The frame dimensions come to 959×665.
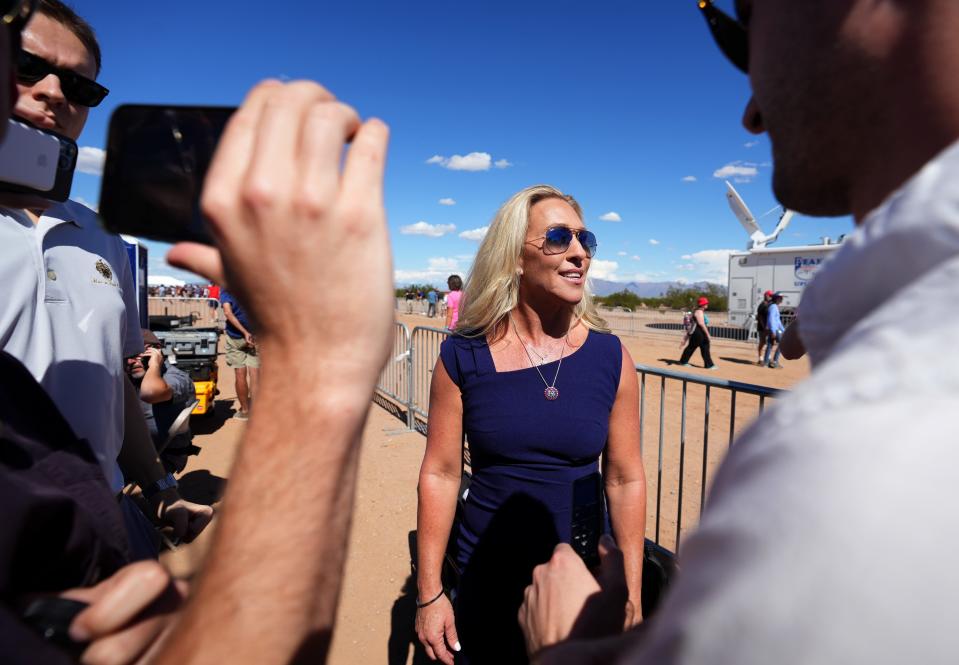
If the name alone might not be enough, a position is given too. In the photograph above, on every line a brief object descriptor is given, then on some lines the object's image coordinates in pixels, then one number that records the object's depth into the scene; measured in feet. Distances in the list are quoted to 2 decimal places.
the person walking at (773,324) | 46.78
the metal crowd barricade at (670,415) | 13.14
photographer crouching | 12.79
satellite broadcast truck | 69.34
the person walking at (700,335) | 42.63
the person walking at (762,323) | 49.73
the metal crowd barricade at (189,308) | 64.54
